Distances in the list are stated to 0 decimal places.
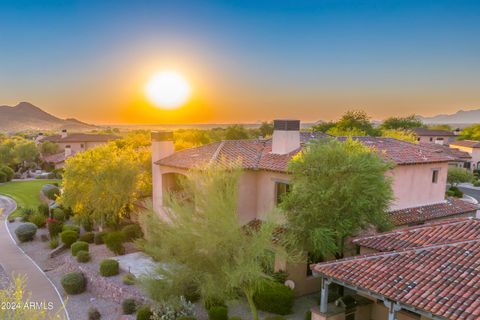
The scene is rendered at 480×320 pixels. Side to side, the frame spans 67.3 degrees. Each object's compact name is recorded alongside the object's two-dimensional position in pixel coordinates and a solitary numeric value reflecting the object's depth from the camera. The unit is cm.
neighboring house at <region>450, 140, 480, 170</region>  6681
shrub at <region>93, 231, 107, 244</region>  2828
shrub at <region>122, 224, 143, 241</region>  2711
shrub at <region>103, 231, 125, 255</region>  2536
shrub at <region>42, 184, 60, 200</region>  4328
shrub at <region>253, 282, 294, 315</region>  1675
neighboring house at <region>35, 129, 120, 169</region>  7936
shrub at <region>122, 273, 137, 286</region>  1989
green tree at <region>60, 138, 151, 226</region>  2725
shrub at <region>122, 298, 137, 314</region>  1889
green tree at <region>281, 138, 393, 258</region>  1595
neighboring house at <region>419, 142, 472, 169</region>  6391
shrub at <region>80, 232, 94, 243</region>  2880
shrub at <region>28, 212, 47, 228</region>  3509
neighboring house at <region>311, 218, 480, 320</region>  1101
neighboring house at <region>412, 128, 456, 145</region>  8770
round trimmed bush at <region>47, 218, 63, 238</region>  3181
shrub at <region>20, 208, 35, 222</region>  3722
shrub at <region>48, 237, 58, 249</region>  2958
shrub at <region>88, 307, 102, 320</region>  1905
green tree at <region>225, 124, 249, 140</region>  7438
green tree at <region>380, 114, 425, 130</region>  9346
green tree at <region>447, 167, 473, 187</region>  4756
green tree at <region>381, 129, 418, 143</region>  4996
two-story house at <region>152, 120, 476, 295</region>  2136
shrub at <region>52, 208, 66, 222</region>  3453
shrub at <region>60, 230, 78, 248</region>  2903
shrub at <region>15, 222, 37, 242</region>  3144
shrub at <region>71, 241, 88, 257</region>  2647
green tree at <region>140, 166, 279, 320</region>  1303
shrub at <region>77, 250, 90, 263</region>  2520
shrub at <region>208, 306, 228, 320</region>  1617
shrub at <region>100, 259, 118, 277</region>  2217
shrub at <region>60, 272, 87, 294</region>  2222
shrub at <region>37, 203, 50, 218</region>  3747
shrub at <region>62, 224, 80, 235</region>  3075
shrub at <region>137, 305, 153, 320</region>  1703
